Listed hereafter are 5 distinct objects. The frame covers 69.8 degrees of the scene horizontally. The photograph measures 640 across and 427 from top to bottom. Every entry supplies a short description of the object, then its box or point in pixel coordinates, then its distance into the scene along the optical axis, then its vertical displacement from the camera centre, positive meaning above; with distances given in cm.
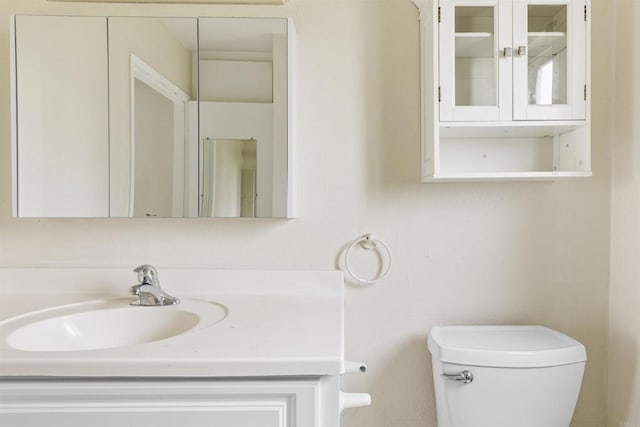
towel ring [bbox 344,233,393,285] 138 -14
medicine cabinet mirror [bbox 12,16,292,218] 130 +26
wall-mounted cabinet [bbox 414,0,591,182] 120 +37
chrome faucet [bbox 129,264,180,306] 121 -21
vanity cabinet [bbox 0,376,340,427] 83 -35
